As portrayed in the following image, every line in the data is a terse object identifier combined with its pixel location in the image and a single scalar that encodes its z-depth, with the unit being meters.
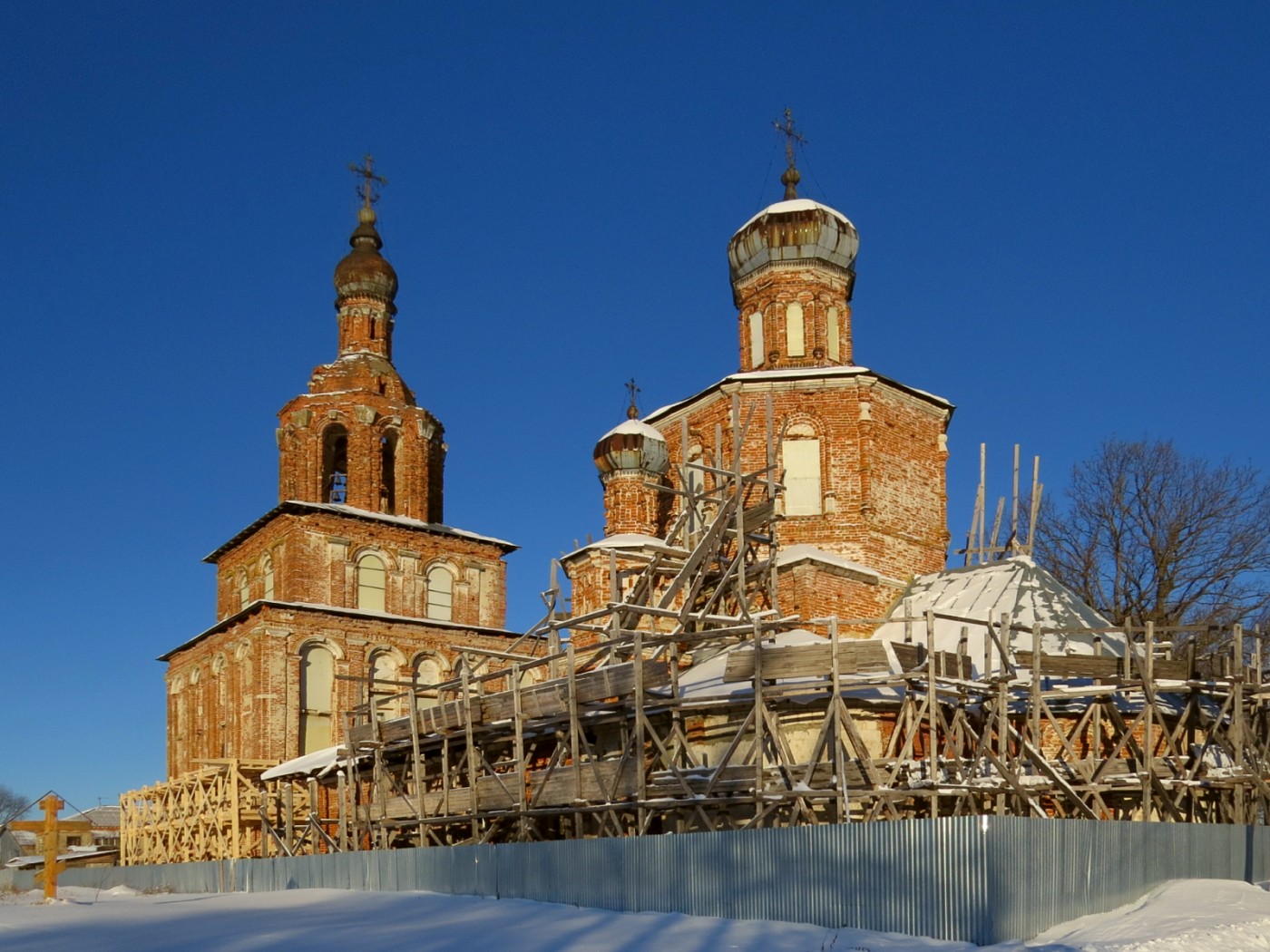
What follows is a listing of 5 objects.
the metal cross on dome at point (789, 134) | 27.97
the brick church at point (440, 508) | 23.95
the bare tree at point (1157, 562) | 27.61
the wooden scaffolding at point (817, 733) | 16.69
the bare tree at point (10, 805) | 77.75
